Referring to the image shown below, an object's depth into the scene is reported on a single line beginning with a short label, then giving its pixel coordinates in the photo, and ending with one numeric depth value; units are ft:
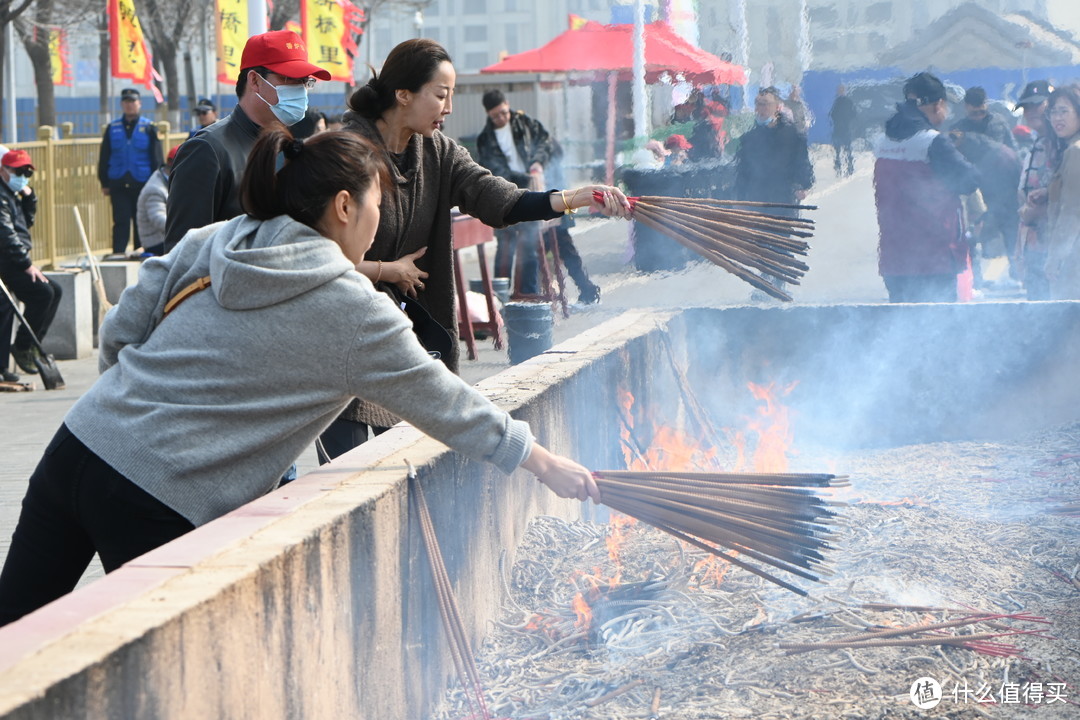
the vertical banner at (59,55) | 102.83
